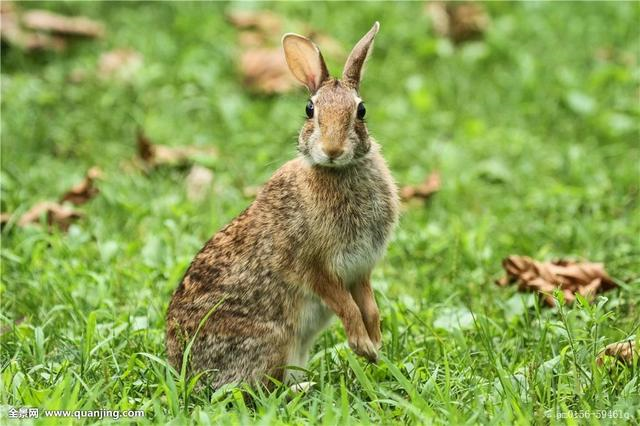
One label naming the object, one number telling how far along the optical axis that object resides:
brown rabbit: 8.63
